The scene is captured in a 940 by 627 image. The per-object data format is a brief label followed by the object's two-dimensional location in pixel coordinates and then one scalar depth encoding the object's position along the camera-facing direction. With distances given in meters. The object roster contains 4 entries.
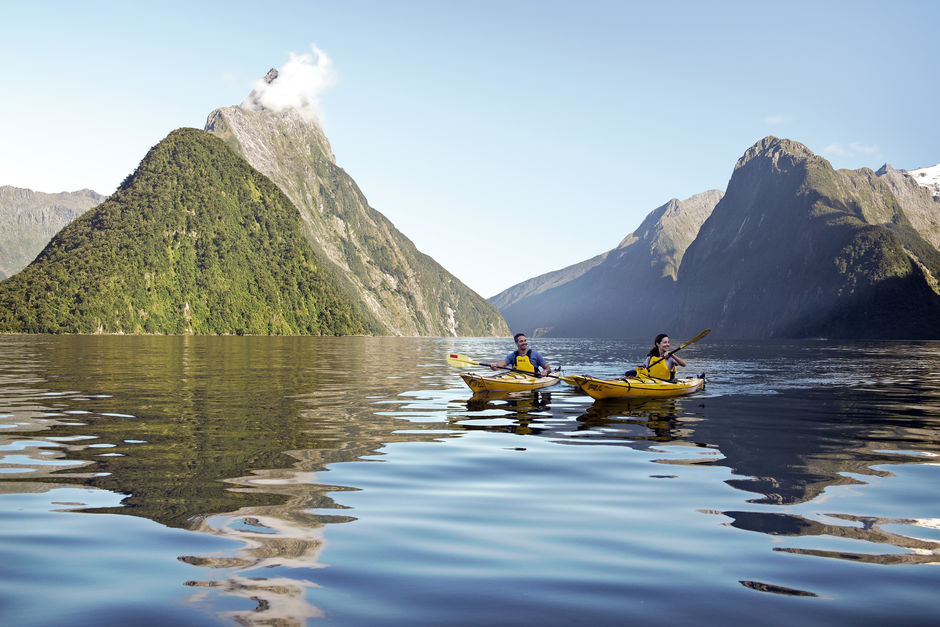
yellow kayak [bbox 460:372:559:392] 28.15
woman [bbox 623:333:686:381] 27.94
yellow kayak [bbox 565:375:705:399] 25.59
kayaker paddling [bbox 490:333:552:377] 29.97
